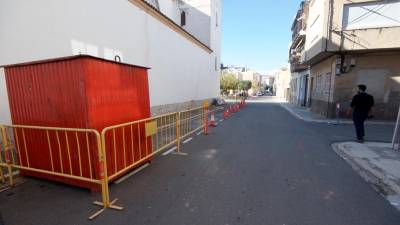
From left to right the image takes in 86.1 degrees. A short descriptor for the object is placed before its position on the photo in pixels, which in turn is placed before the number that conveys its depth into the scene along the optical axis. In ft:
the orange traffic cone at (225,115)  45.42
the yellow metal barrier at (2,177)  12.78
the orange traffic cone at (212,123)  34.82
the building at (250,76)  289.43
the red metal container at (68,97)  11.34
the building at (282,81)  162.72
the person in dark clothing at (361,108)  23.40
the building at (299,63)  66.67
